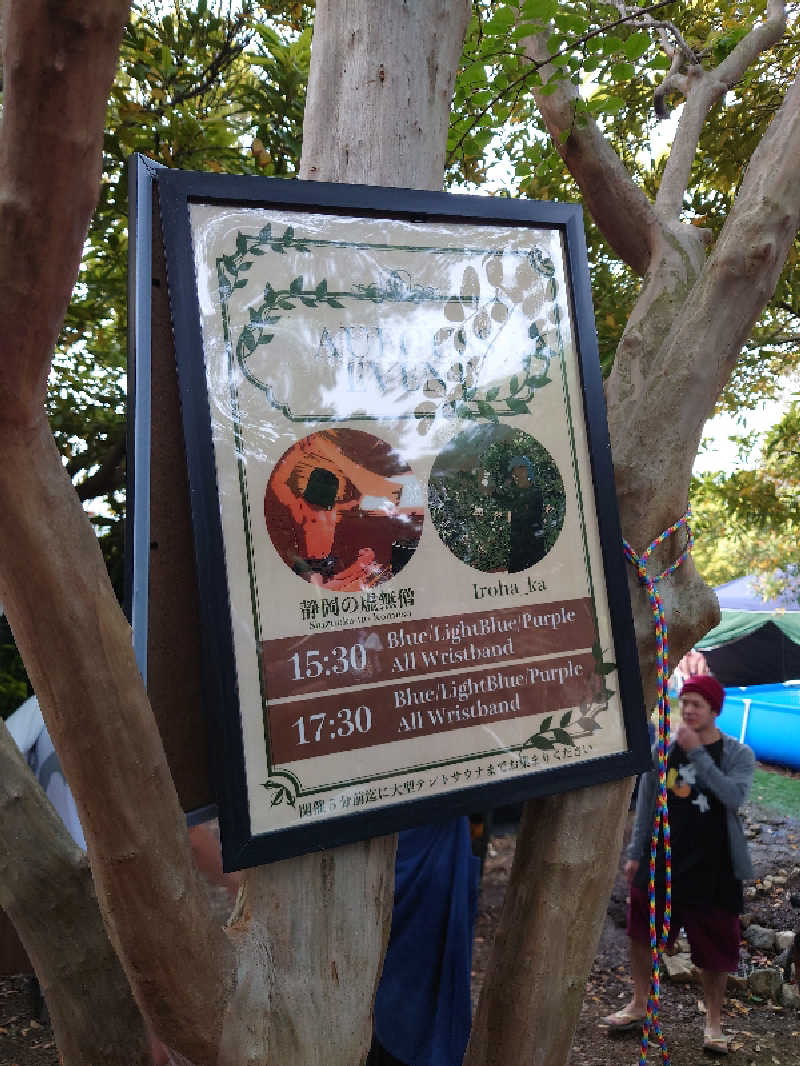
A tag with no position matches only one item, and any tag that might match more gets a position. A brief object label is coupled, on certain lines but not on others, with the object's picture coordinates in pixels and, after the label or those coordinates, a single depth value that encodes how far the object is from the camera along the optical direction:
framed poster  1.55
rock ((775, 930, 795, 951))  5.61
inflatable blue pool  10.87
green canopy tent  13.62
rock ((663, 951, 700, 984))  5.37
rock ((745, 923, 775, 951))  5.71
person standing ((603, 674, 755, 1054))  4.36
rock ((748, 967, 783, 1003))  5.11
